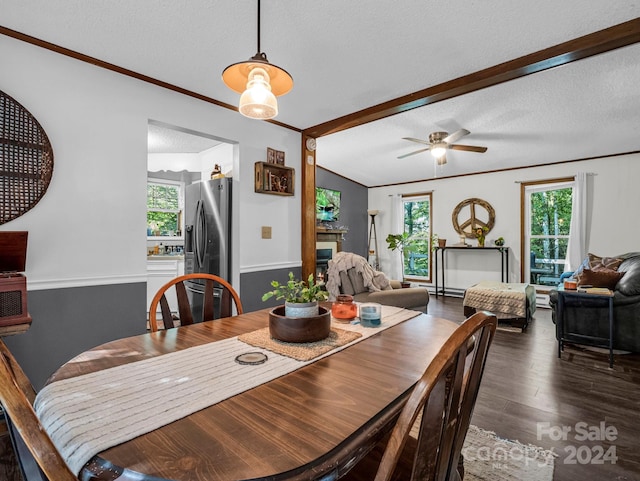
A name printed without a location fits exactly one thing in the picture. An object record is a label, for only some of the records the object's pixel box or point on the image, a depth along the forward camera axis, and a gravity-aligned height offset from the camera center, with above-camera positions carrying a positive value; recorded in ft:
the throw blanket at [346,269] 12.36 -1.20
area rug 5.34 -3.78
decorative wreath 20.66 +1.43
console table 19.63 -0.89
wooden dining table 2.04 -1.39
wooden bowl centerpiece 4.21 -1.15
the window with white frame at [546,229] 18.45 +0.58
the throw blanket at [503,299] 13.42 -2.53
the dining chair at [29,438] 1.73 -1.09
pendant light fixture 4.77 +2.35
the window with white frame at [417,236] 23.44 +0.18
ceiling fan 13.75 +3.98
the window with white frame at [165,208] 16.87 +1.52
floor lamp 25.27 -0.36
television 21.65 +2.28
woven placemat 3.89 -1.34
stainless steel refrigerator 10.71 +0.17
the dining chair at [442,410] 2.07 -1.21
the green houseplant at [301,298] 4.47 -0.82
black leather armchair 10.36 -2.46
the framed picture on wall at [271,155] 11.41 +2.83
